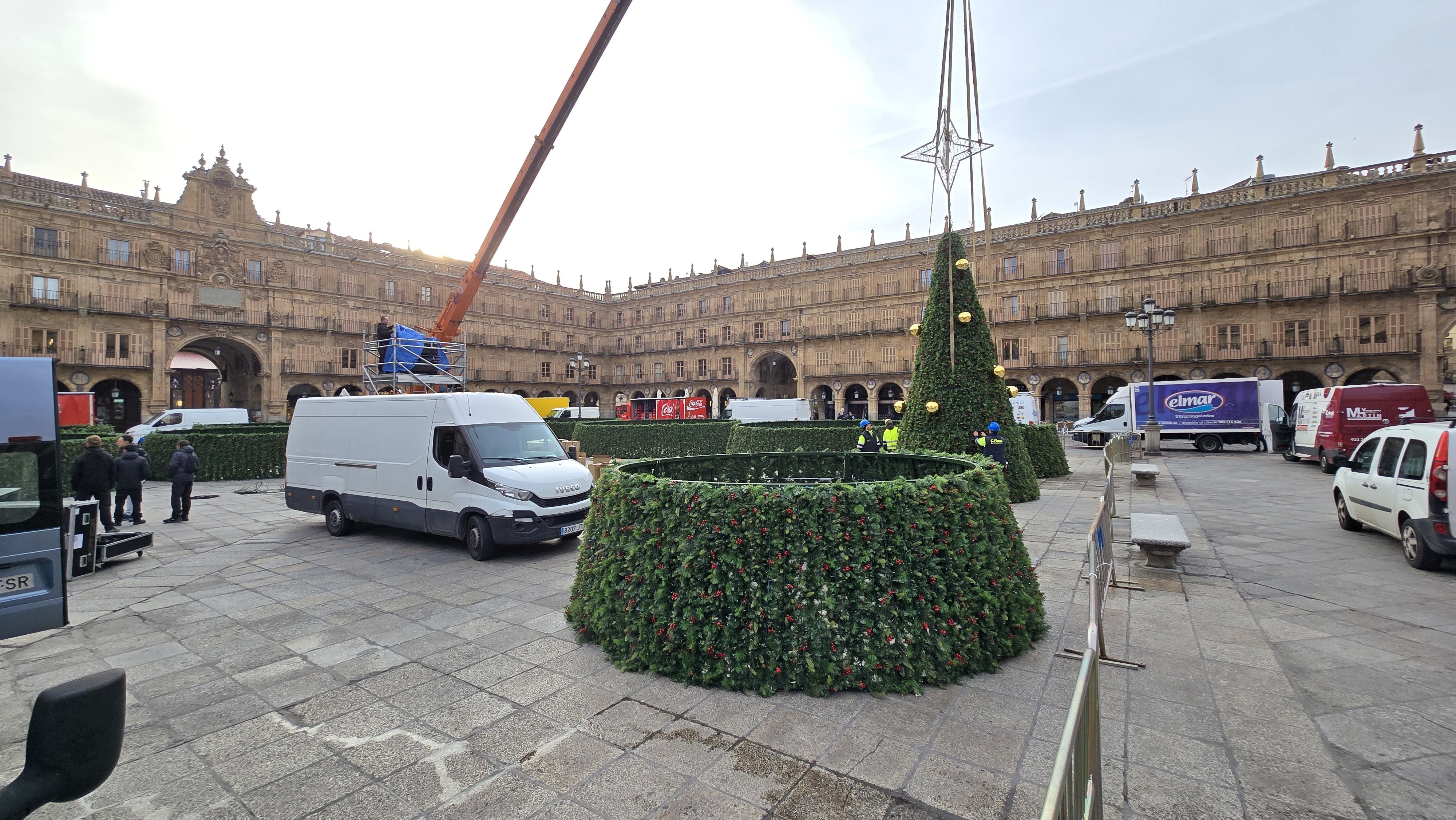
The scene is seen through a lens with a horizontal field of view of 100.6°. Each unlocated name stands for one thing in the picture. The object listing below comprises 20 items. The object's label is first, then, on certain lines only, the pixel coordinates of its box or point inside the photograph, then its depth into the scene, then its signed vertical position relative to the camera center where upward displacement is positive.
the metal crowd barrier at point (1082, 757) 1.34 -0.90
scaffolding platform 15.09 +1.36
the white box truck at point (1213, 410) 22.67 -0.02
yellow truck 35.38 +0.80
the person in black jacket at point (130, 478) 9.52 -0.84
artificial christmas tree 9.70 +0.44
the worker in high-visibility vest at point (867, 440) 8.91 -0.42
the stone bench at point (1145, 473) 12.20 -1.31
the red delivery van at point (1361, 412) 14.77 -0.14
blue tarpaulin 15.16 +1.75
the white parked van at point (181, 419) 20.47 +0.16
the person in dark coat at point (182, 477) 9.84 -0.87
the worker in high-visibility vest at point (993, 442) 9.38 -0.47
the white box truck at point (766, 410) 29.55 +0.27
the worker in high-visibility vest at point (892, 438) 10.56 -0.43
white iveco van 7.04 -0.64
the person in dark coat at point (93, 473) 8.10 -0.65
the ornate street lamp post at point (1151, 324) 18.47 +2.74
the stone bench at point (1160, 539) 5.83 -1.26
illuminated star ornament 8.23 +3.64
